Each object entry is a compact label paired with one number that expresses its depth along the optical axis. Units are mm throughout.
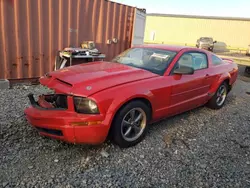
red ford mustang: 2695
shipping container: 5402
